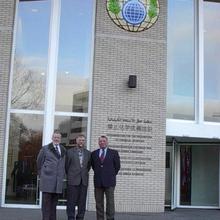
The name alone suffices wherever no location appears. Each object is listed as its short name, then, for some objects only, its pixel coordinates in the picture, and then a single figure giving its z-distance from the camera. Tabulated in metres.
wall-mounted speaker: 14.76
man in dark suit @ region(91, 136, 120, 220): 10.70
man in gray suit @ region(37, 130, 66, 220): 9.89
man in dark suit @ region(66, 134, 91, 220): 10.52
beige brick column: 14.52
